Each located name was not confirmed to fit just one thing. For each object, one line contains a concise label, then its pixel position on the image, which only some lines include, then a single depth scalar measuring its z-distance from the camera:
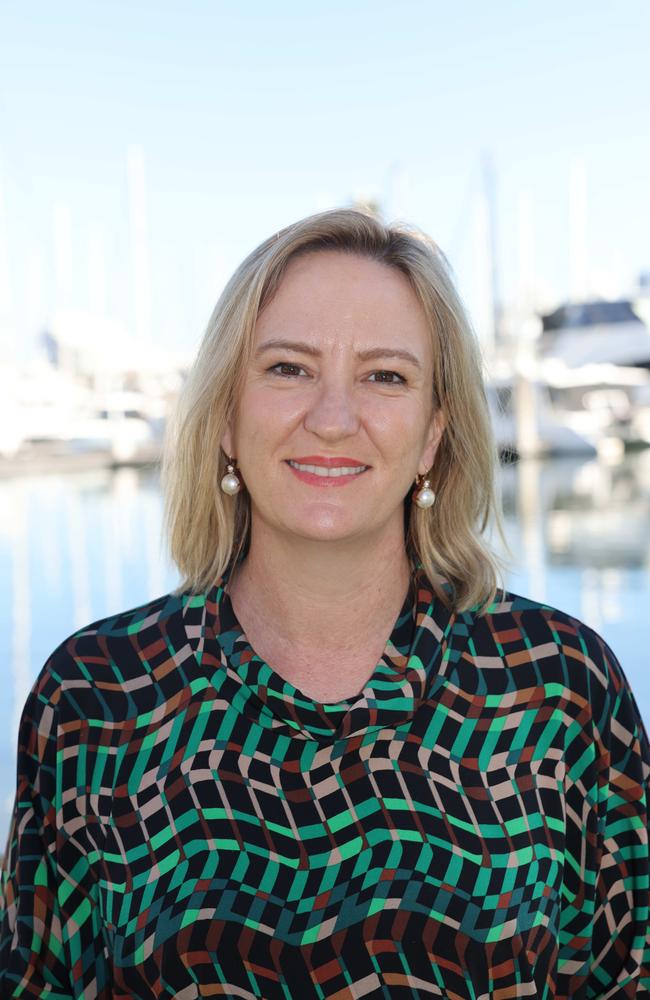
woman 1.01
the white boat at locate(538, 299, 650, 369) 28.65
